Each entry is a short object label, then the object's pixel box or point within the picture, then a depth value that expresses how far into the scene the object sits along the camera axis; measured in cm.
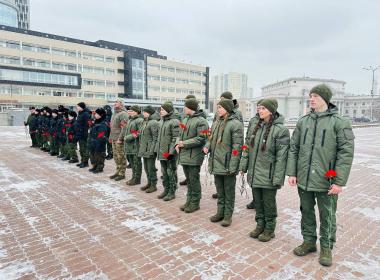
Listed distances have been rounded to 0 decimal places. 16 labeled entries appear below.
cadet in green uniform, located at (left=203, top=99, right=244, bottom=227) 433
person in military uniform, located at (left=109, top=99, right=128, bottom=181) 751
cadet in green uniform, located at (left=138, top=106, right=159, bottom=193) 618
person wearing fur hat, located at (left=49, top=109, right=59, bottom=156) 1110
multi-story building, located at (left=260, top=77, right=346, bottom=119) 10188
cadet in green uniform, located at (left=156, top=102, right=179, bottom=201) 567
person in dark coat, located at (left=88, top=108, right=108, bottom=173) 804
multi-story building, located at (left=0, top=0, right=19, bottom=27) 7788
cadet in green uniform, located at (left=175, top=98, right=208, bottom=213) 498
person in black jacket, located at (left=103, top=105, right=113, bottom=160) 1086
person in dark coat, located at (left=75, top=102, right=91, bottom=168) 901
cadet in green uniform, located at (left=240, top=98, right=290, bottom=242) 371
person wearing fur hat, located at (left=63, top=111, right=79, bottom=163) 979
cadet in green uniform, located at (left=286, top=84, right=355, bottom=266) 315
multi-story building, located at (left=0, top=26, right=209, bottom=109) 4997
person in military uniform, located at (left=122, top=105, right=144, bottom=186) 675
